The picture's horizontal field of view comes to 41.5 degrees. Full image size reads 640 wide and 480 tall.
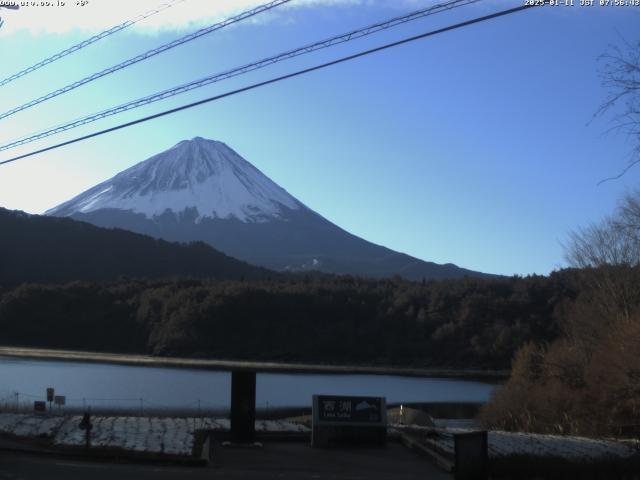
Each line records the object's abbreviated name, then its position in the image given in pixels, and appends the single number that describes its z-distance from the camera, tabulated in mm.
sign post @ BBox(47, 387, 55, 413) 26800
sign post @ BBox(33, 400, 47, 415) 24216
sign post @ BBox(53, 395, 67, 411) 26188
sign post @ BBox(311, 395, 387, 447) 18797
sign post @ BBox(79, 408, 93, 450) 16734
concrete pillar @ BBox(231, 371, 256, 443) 18688
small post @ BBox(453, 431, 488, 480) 12195
